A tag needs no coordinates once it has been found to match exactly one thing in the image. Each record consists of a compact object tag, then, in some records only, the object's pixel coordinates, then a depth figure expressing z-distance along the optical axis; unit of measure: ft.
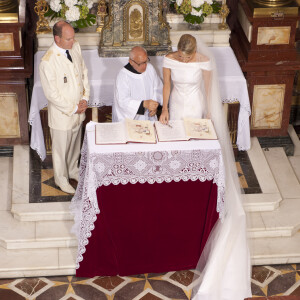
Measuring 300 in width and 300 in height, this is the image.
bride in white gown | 21.93
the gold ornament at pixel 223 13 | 27.25
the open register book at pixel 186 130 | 21.25
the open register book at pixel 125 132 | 20.98
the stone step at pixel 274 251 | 23.63
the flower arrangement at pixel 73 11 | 26.48
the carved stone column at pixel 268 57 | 26.35
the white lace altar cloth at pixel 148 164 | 20.67
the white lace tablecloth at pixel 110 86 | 25.70
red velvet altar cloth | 21.40
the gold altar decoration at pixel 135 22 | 26.22
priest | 23.03
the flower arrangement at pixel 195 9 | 26.96
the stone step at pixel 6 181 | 25.44
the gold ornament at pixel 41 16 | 26.48
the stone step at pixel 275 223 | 24.34
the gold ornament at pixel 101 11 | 26.94
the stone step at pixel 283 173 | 26.22
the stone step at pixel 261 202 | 25.08
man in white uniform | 22.77
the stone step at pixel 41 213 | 24.43
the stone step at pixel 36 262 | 22.98
